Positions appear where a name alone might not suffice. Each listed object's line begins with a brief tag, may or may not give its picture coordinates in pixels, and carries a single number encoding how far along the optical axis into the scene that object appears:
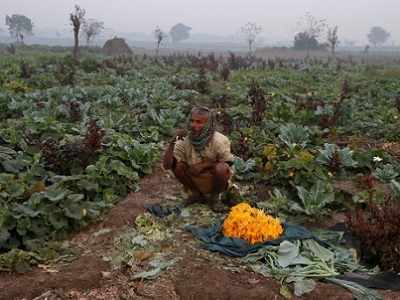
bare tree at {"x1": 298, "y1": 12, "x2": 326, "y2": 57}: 63.84
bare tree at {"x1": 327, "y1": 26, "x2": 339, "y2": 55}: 38.72
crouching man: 4.86
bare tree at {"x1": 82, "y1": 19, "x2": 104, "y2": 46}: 72.14
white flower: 6.38
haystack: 37.56
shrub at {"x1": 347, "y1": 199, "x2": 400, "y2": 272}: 4.00
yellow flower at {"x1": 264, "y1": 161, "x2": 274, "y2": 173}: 6.35
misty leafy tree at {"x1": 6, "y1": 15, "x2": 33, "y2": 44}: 90.71
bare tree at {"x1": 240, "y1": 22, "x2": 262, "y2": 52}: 72.18
